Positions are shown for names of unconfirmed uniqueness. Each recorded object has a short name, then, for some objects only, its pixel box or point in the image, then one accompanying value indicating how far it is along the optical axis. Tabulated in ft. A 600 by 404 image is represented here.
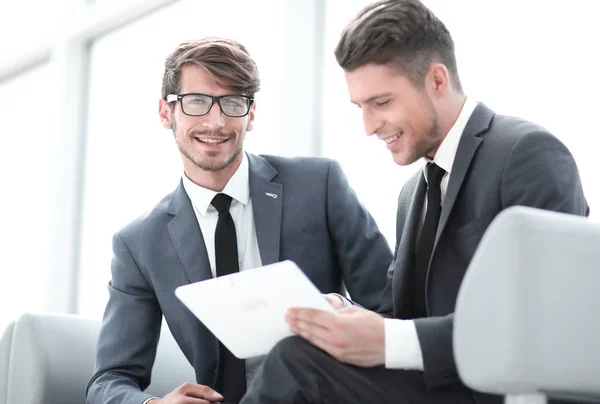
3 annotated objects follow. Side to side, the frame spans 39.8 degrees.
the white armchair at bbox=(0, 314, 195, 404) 8.32
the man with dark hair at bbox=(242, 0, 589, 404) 5.32
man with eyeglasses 8.20
